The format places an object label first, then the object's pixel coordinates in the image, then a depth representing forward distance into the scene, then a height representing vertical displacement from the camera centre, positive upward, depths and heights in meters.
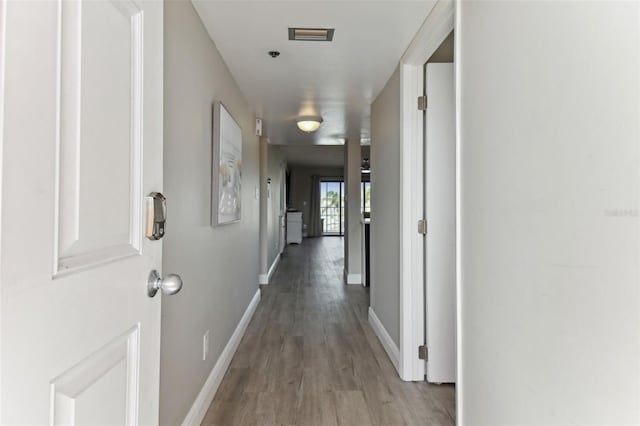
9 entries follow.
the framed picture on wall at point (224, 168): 2.15 +0.32
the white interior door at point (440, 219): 2.33 -0.01
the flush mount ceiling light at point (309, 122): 3.94 +1.06
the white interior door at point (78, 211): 0.48 +0.01
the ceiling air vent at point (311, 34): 2.04 +1.07
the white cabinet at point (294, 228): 11.02 -0.34
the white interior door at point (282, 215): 7.84 +0.05
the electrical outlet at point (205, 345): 2.01 -0.73
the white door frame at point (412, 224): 2.37 -0.04
